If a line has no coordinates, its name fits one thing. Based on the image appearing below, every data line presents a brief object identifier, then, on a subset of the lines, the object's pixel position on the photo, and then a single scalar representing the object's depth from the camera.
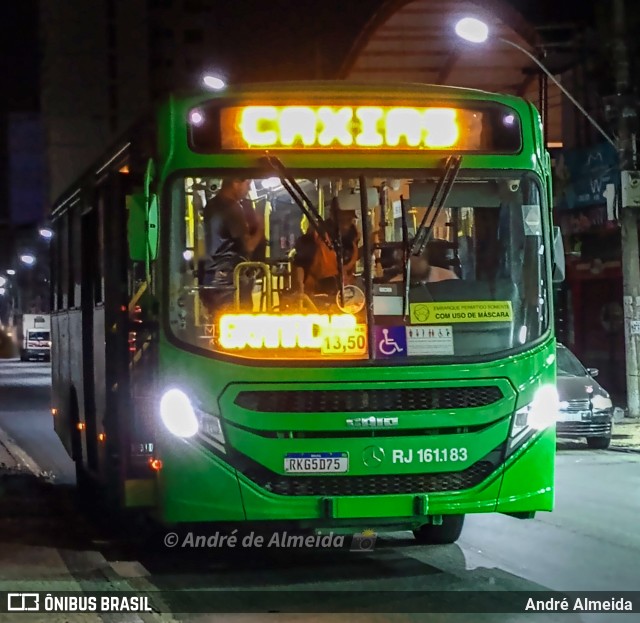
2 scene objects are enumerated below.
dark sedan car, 16.62
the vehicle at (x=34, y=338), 63.34
